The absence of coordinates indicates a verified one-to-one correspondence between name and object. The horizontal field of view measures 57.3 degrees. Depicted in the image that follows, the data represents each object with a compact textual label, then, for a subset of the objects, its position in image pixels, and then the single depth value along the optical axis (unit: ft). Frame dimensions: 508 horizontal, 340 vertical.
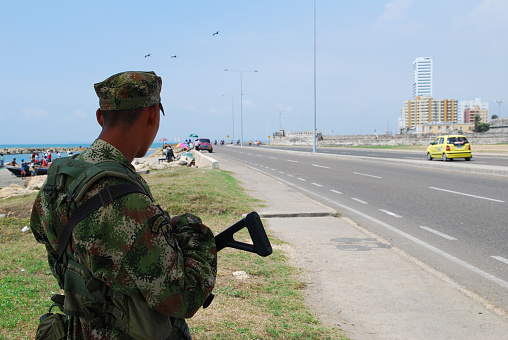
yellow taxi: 86.12
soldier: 5.07
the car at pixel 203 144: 189.67
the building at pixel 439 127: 418.10
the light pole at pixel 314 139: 128.38
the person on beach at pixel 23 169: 117.23
